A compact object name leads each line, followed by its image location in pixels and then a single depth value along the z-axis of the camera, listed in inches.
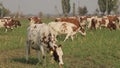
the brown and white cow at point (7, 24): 1288.1
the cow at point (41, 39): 461.4
